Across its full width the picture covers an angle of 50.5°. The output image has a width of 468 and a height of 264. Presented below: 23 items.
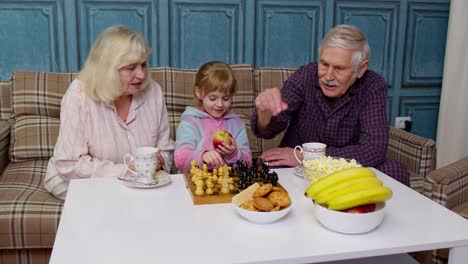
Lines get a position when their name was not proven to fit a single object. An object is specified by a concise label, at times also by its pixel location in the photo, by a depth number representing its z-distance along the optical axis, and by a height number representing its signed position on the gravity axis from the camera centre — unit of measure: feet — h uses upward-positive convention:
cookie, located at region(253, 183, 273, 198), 4.25 -1.27
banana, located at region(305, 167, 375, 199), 4.06 -1.09
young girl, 6.15 -1.06
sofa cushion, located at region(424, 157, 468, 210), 6.28 -1.80
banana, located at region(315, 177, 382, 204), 3.95 -1.14
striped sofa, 6.51 -1.42
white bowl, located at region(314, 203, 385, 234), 3.87 -1.38
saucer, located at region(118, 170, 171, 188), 4.91 -1.42
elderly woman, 6.04 -0.94
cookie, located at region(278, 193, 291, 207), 4.15 -1.32
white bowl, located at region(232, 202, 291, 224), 4.04 -1.41
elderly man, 6.35 -0.91
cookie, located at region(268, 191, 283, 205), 4.18 -1.30
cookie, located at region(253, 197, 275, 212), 4.09 -1.34
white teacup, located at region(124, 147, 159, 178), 4.92 -1.20
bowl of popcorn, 4.73 -1.18
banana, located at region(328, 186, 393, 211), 3.86 -1.20
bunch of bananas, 3.88 -1.16
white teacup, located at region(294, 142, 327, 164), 5.14 -1.13
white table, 3.59 -1.51
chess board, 4.57 -1.44
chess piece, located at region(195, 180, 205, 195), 4.66 -1.37
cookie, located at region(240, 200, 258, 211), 4.12 -1.36
